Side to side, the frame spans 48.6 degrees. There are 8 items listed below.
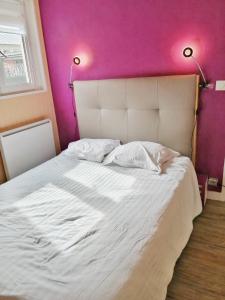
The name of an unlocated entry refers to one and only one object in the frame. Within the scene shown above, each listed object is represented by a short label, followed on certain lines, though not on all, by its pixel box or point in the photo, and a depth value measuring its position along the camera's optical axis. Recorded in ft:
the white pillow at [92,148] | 8.25
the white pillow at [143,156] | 7.21
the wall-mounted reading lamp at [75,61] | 9.12
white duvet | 3.78
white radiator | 8.22
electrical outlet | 8.21
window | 8.55
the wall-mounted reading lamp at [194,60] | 7.34
